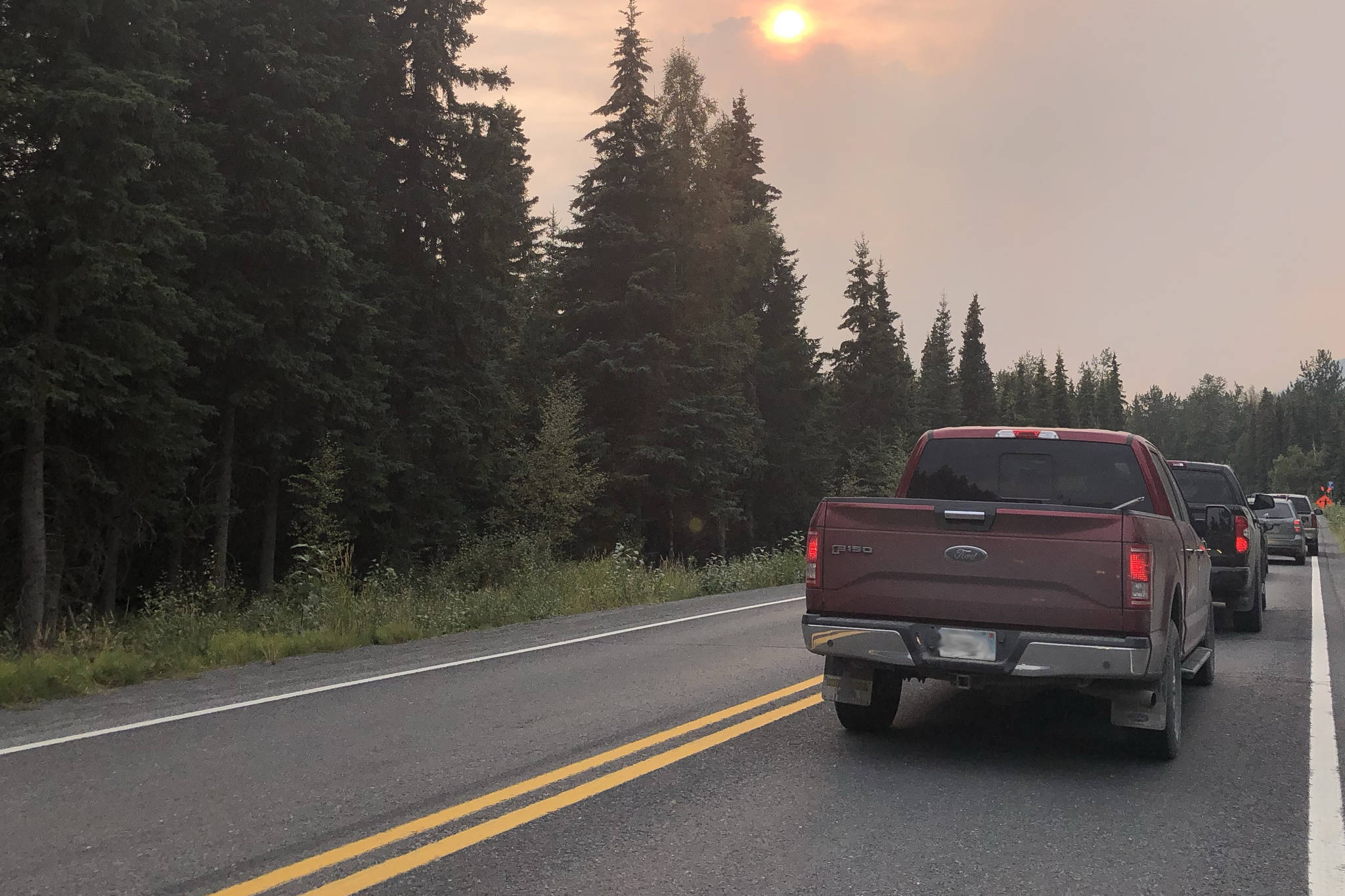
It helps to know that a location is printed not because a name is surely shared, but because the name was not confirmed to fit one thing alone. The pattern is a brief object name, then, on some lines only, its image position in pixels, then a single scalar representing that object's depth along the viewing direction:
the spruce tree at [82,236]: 15.33
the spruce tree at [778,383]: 50.66
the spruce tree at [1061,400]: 116.31
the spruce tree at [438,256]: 27.28
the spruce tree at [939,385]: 82.69
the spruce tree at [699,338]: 35.47
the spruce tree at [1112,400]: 143.25
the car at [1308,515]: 30.72
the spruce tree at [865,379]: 60.12
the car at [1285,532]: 25.25
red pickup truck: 5.41
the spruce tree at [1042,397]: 113.56
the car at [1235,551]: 11.84
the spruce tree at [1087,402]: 131.50
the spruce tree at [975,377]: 93.12
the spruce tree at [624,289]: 34.19
